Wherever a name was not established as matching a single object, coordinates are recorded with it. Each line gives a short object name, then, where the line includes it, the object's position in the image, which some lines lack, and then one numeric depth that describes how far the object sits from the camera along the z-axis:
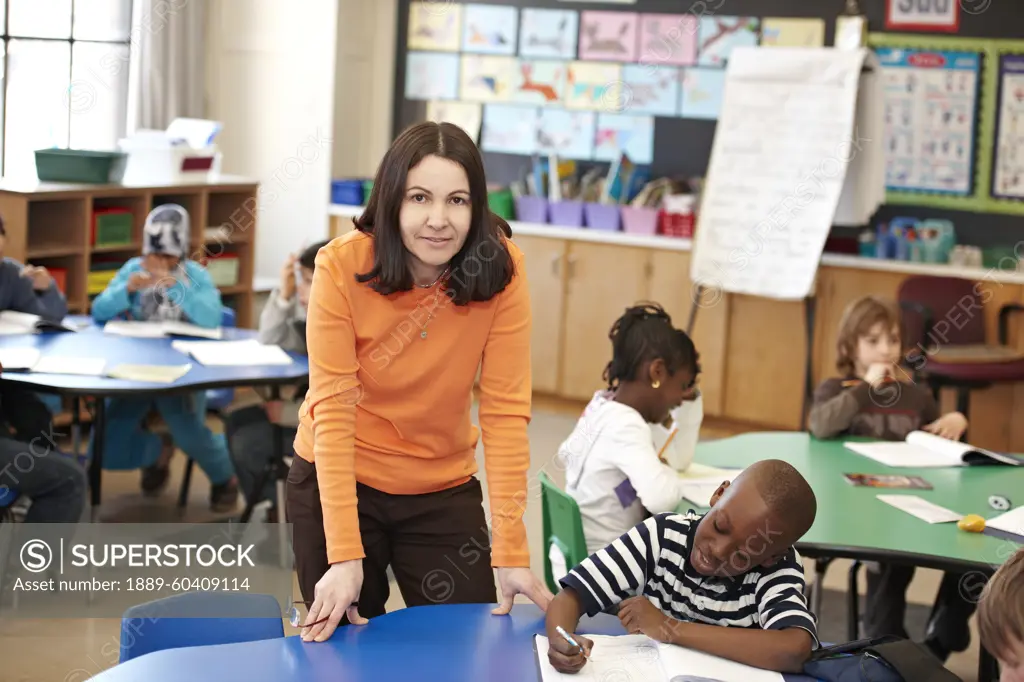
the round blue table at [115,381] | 3.44
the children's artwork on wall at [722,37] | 6.35
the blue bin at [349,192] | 6.71
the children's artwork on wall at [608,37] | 6.62
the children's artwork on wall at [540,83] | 6.77
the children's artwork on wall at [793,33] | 6.23
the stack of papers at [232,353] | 3.88
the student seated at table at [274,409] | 4.02
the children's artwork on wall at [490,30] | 6.85
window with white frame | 5.83
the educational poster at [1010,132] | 5.98
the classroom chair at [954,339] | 5.26
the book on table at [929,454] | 3.18
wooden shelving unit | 5.02
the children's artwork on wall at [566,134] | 6.75
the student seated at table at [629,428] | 2.63
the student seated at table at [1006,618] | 1.57
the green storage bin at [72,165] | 5.23
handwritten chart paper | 5.41
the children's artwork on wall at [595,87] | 6.67
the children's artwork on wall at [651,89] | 6.56
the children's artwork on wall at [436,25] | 6.96
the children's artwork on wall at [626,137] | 6.63
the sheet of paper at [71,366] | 3.57
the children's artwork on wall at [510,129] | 6.85
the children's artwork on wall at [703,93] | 6.47
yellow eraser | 2.59
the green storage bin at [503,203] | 6.45
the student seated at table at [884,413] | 3.31
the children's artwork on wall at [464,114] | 6.95
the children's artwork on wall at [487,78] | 6.88
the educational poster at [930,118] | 6.06
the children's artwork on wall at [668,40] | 6.50
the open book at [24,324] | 4.01
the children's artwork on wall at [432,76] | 7.00
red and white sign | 6.01
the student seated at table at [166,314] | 4.30
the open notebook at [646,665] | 1.67
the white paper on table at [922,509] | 2.67
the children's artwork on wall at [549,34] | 6.74
